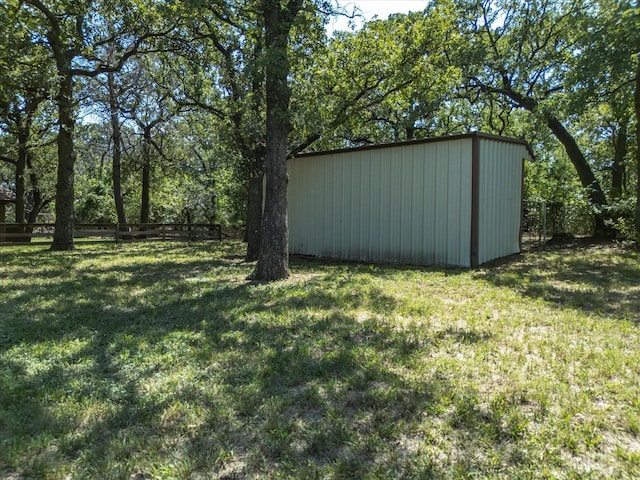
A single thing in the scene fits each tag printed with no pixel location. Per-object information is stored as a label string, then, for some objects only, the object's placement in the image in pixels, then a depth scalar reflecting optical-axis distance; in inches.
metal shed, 352.8
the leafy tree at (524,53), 551.5
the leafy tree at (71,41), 449.1
